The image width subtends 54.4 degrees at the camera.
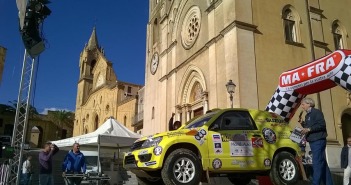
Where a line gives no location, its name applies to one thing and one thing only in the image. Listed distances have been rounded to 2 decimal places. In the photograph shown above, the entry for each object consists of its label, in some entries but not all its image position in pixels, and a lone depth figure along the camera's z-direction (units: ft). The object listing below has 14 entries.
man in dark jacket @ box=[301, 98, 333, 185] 22.38
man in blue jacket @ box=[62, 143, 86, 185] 33.55
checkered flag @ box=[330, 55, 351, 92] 28.60
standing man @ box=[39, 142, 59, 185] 33.99
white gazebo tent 47.49
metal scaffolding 34.68
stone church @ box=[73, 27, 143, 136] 135.23
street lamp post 48.99
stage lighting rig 38.60
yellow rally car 22.61
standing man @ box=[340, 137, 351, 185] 31.42
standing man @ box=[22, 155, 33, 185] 46.83
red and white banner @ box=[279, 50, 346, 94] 29.99
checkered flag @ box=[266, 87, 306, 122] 36.52
